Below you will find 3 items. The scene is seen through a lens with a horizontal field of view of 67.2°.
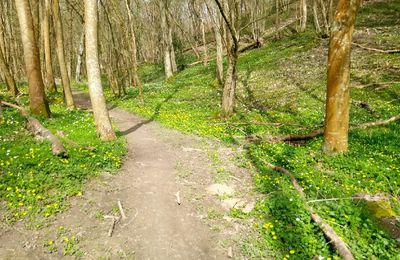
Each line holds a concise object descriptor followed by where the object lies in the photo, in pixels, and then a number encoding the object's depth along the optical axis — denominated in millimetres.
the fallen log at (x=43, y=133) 9508
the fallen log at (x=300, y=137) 12625
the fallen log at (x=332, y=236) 5945
